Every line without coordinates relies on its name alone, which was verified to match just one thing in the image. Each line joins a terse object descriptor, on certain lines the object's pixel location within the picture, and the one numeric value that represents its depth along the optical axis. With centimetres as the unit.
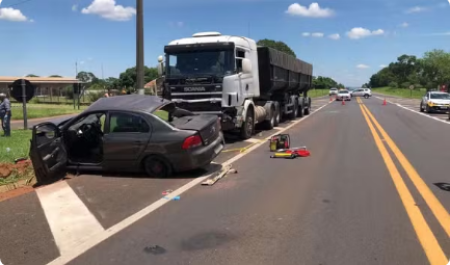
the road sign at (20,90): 1731
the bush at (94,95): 5022
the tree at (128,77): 7400
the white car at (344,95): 6084
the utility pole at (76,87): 4302
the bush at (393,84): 16749
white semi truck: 1386
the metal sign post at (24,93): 1739
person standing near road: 1652
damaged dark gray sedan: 858
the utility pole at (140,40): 1662
